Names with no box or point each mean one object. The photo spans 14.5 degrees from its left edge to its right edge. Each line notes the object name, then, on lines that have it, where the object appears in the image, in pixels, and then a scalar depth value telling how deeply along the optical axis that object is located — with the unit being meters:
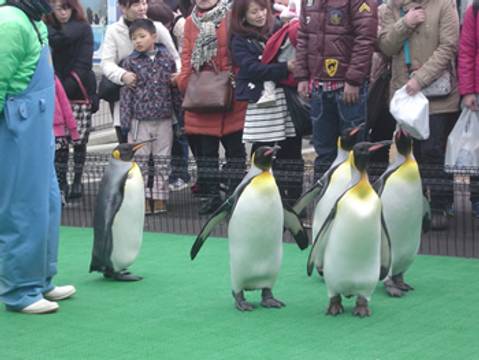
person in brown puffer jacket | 12.57
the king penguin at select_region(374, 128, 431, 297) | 9.81
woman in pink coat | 12.53
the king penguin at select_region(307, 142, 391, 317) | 8.84
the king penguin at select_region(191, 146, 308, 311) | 9.16
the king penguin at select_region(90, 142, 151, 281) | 10.44
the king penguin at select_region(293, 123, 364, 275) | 10.24
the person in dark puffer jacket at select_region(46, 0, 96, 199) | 14.86
